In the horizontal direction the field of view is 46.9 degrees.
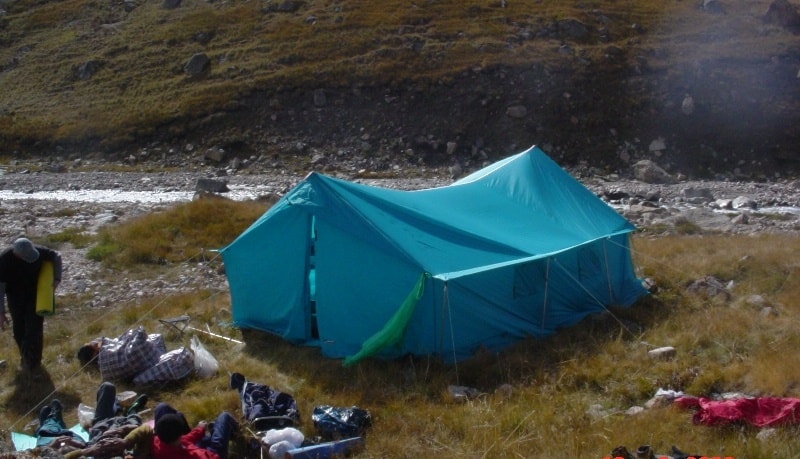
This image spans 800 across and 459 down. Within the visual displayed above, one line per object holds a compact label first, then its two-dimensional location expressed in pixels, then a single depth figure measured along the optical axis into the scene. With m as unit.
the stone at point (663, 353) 9.59
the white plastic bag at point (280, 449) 7.59
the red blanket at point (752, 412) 7.33
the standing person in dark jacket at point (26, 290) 10.32
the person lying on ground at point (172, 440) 7.27
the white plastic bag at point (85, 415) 8.80
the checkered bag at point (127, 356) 10.01
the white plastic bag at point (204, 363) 10.10
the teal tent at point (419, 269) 10.27
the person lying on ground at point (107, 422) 7.45
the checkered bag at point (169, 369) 9.91
